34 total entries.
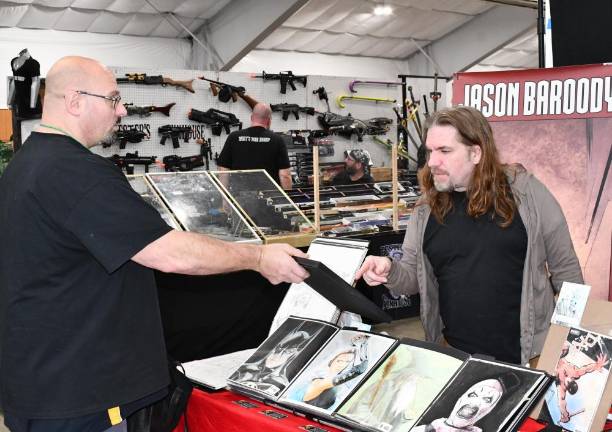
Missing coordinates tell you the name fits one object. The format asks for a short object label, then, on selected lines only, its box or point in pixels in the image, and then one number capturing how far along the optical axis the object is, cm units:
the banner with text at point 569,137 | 266
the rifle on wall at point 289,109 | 873
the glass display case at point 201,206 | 423
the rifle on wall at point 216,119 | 810
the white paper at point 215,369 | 215
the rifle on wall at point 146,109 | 769
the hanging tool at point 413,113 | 1043
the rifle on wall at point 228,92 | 826
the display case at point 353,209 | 507
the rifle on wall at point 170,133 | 792
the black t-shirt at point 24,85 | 574
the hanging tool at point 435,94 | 1076
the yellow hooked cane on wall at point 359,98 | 940
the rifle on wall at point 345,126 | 905
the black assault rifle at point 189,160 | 789
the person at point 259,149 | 600
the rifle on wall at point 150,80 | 770
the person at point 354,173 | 529
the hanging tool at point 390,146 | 962
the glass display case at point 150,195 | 417
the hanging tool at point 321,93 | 914
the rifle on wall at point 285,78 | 871
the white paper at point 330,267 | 215
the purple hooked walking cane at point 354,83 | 953
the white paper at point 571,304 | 164
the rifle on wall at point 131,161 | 751
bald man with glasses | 160
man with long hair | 214
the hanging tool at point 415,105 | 1053
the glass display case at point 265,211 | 441
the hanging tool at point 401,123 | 998
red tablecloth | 180
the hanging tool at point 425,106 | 1082
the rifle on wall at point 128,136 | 749
